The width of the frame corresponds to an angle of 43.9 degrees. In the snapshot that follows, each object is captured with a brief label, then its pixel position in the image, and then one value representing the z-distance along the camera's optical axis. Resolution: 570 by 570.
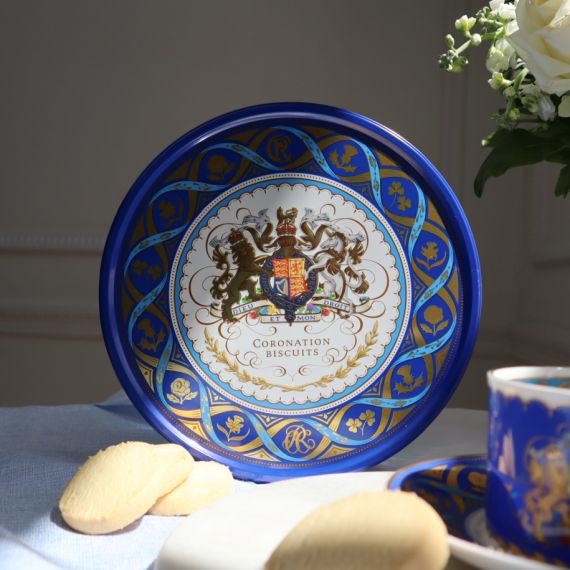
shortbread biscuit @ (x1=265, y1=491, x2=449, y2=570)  0.34
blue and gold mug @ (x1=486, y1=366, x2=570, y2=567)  0.38
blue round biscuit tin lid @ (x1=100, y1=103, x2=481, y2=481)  0.69
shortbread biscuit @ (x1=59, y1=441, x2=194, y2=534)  0.52
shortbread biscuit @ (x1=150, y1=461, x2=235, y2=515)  0.57
